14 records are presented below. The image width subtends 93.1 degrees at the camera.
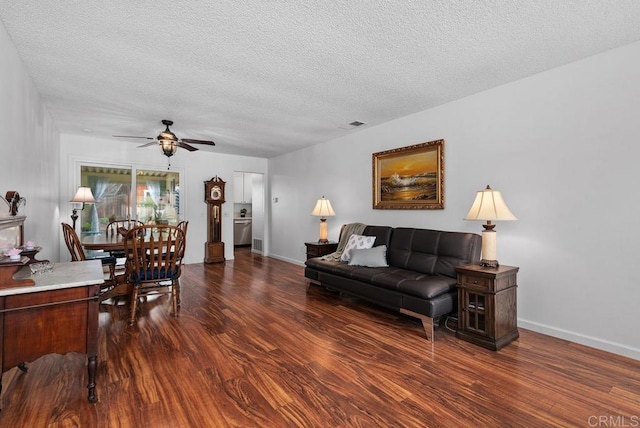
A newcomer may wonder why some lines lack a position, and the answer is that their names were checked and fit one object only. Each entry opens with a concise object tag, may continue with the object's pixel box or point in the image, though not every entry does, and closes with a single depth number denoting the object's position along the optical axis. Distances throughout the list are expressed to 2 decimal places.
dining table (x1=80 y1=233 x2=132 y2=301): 3.51
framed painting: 3.94
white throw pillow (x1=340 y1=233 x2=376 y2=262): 4.20
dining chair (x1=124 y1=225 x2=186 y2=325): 3.20
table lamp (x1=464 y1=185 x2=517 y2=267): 2.88
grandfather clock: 6.66
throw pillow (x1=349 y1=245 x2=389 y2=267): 3.85
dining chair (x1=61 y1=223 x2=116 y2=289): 3.29
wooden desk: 1.70
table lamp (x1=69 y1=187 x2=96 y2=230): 4.63
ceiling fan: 4.11
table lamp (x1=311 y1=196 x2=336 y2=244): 5.32
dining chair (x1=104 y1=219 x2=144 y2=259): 4.46
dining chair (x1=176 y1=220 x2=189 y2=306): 3.54
